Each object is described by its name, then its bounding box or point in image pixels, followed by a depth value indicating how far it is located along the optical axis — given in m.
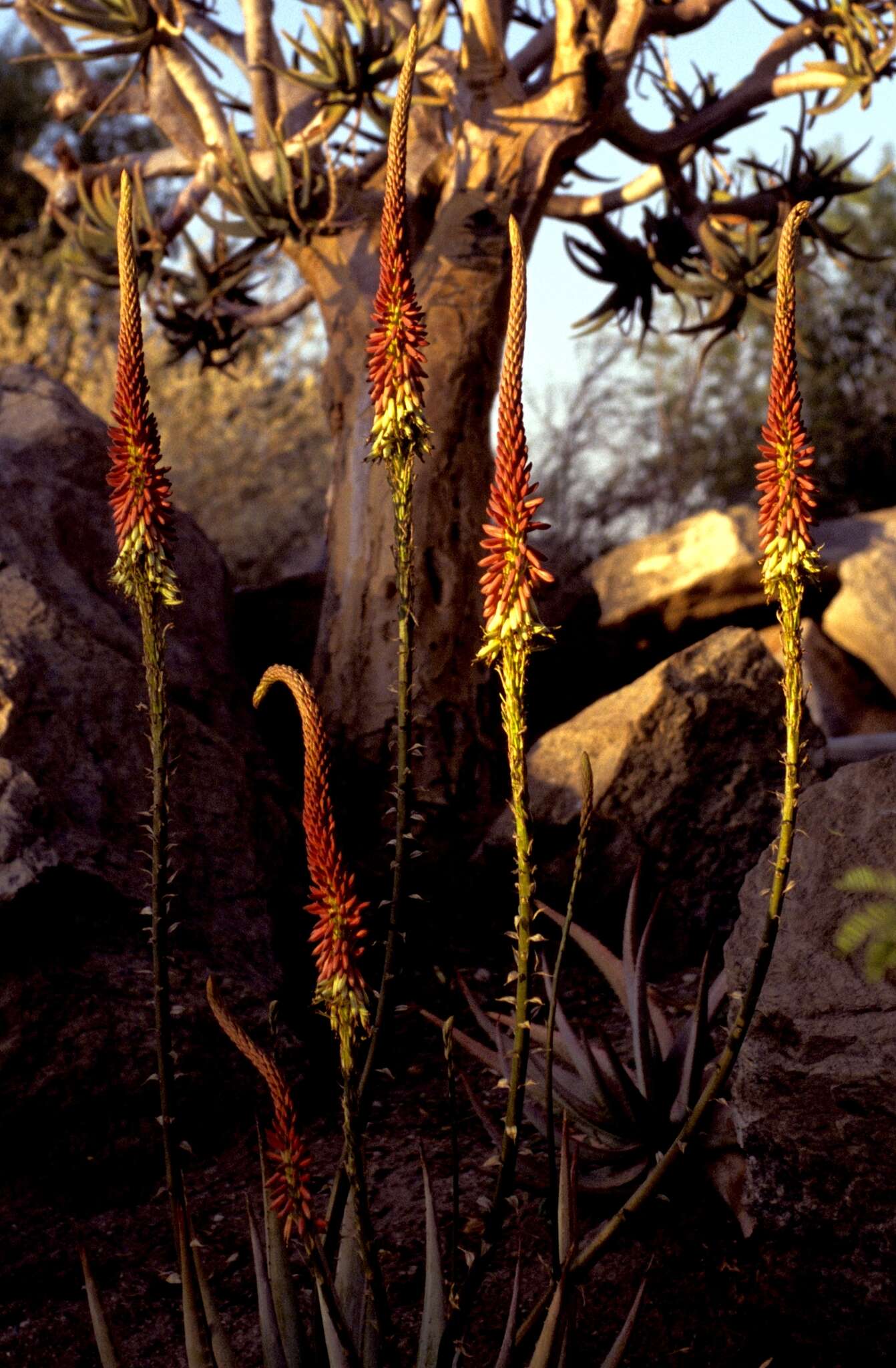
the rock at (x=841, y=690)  9.52
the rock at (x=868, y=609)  9.62
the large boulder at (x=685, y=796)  5.16
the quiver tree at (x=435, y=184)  6.37
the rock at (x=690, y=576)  9.14
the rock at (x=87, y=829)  3.67
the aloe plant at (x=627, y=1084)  3.12
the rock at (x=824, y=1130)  2.62
